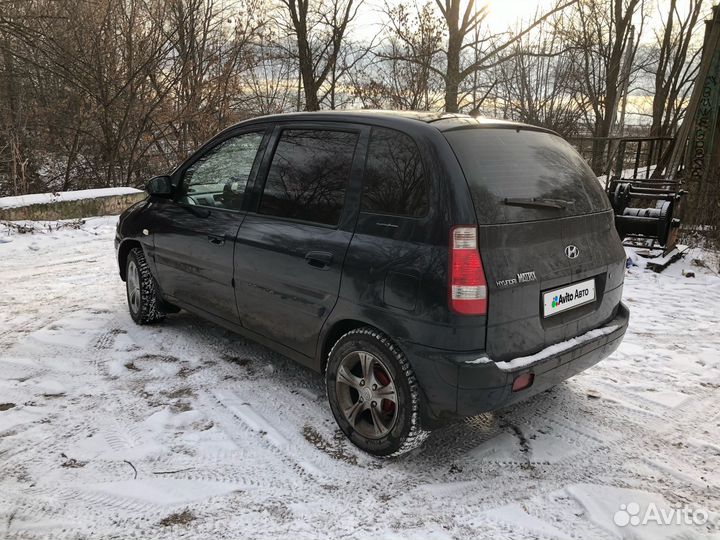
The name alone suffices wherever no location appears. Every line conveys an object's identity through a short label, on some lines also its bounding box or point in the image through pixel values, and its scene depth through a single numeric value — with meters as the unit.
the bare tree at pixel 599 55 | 17.86
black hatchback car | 2.48
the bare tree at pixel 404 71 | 14.45
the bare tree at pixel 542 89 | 17.27
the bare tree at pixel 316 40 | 16.27
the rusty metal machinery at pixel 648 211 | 7.30
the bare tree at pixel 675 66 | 20.50
